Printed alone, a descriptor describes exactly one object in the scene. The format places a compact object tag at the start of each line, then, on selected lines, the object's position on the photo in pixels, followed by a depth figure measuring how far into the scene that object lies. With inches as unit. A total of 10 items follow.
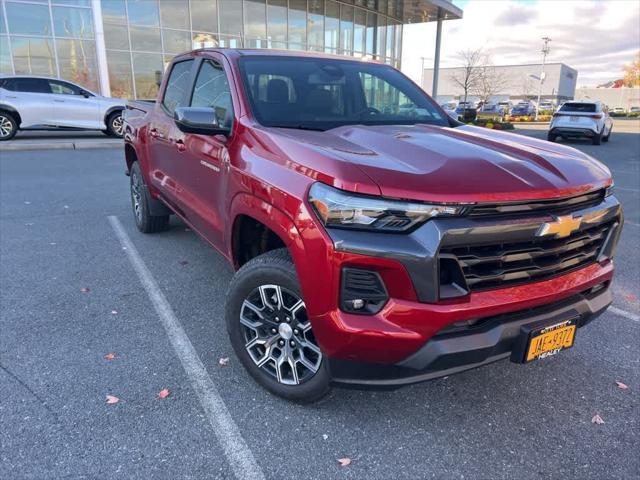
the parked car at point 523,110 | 1804.5
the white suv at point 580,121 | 694.5
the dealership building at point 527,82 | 3587.6
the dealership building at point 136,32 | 689.0
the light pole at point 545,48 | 2679.6
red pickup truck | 82.2
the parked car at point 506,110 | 1641.1
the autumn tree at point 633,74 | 3643.9
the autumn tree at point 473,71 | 1590.6
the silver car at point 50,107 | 521.0
